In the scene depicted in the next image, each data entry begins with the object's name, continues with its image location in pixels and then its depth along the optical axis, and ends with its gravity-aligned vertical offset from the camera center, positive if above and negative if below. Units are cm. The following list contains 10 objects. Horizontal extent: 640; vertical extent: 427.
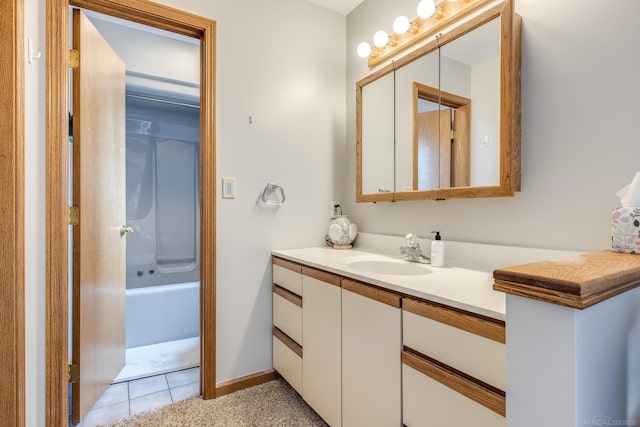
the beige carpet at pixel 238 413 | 156 -103
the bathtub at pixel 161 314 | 255 -85
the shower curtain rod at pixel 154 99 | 292 +107
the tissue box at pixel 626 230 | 85 -5
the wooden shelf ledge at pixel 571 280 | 51 -12
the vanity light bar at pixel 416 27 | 144 +95
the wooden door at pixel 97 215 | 154 -1
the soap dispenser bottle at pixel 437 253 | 144 -19
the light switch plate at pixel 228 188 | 180 +14
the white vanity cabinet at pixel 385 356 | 83 -49
